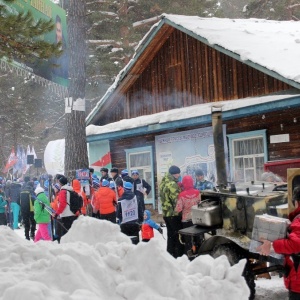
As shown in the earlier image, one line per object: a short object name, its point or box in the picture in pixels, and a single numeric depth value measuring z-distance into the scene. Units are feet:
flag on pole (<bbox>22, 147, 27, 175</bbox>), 94.45
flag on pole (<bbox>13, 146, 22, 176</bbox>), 94.82
